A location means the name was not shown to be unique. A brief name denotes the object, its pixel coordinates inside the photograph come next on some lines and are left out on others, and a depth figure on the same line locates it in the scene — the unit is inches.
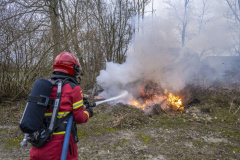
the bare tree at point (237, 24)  365.4
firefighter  73.1
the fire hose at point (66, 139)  72.0
